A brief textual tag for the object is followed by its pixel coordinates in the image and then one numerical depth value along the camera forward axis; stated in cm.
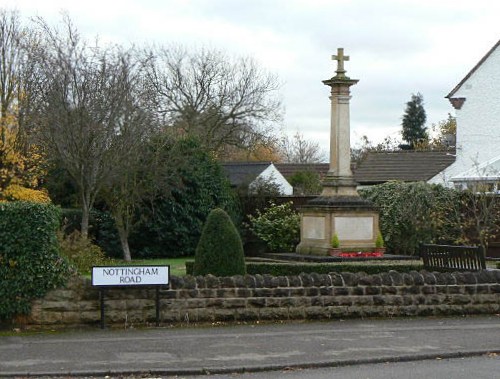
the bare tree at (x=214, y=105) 5241
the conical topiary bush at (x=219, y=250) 1648
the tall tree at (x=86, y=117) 2633
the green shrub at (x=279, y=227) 3036
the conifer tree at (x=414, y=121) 7719
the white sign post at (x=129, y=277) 1372
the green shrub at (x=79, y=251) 2187
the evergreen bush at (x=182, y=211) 3231
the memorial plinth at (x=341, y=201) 2478
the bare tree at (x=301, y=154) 9419
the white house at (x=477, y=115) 4094
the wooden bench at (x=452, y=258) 1711
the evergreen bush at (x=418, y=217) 2898
